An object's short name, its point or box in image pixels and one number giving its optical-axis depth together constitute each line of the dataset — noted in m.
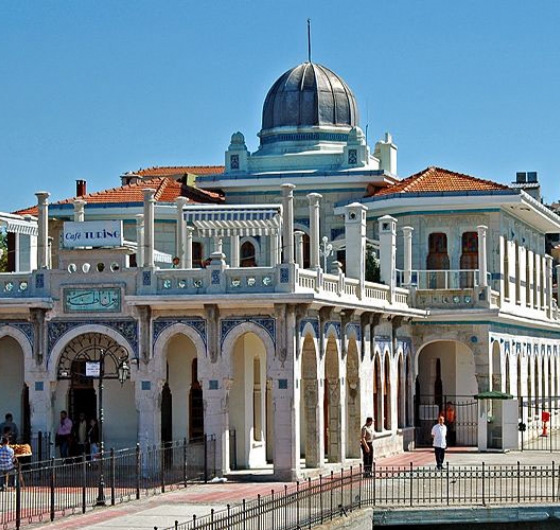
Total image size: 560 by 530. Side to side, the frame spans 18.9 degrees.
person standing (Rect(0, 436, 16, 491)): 33.13
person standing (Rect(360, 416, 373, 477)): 37.78
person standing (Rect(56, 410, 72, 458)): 38.47
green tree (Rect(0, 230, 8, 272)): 60.56
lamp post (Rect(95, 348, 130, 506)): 31.69
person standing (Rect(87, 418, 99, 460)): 38.62
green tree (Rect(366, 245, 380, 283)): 49.84
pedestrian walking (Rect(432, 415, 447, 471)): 39.03
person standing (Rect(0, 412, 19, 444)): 38.59
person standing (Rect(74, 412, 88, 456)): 39.66
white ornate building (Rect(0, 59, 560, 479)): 37.38
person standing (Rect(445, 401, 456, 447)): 48.94
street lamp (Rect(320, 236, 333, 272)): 46.89
